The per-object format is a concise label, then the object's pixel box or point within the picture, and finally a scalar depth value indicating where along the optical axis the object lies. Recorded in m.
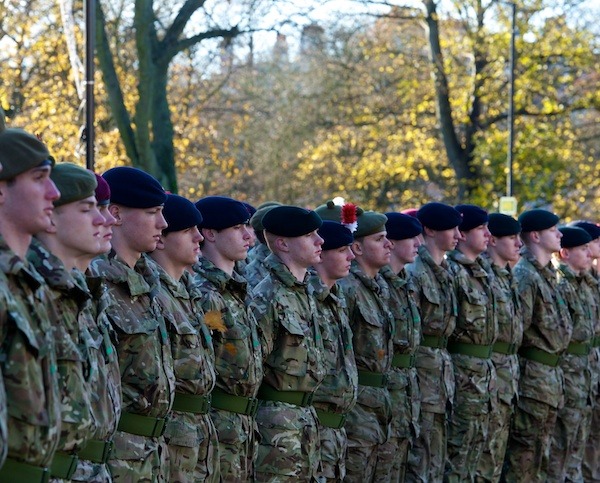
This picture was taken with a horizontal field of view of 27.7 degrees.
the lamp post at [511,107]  23.06
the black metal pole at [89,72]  12.55
